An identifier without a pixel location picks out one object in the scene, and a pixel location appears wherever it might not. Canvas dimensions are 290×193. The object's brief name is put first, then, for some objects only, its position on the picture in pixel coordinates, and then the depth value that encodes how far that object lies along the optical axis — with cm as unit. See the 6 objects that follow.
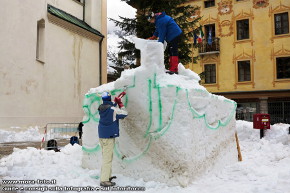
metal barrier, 1173
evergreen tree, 1734
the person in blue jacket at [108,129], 564
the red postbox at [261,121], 1159
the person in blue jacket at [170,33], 709
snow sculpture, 563
